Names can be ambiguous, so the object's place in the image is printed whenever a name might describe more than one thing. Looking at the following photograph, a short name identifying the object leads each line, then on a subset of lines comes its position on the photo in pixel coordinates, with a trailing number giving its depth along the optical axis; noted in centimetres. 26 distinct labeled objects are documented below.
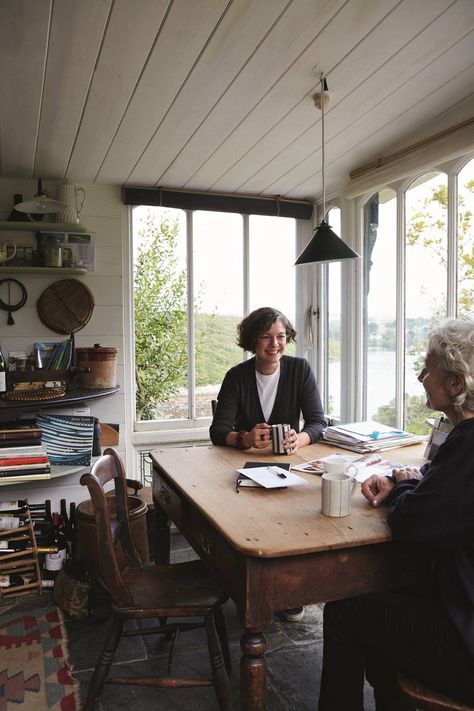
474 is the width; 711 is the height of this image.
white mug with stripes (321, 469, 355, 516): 151
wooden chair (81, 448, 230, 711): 162
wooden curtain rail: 254
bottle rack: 272
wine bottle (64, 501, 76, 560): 277
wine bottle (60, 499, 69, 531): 291
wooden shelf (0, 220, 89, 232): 324
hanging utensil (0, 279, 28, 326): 334
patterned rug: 193
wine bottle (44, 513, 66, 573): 281
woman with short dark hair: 261
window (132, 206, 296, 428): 380
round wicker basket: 342
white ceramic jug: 336
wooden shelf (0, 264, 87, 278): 323
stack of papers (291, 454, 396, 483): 187
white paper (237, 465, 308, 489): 178
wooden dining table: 135
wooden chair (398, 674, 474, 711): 124
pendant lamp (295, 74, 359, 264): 235
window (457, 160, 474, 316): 262
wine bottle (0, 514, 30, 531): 277
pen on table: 186
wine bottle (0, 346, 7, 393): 300
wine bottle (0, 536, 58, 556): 275
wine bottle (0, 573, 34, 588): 272
